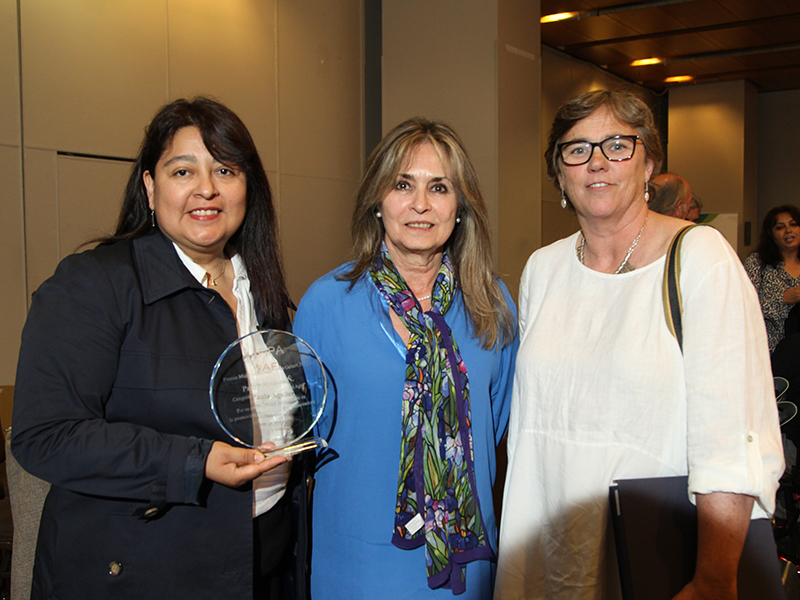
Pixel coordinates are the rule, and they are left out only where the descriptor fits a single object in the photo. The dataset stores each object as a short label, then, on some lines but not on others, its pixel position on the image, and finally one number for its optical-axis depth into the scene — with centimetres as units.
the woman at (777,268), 495
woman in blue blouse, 167
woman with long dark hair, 133
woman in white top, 132
